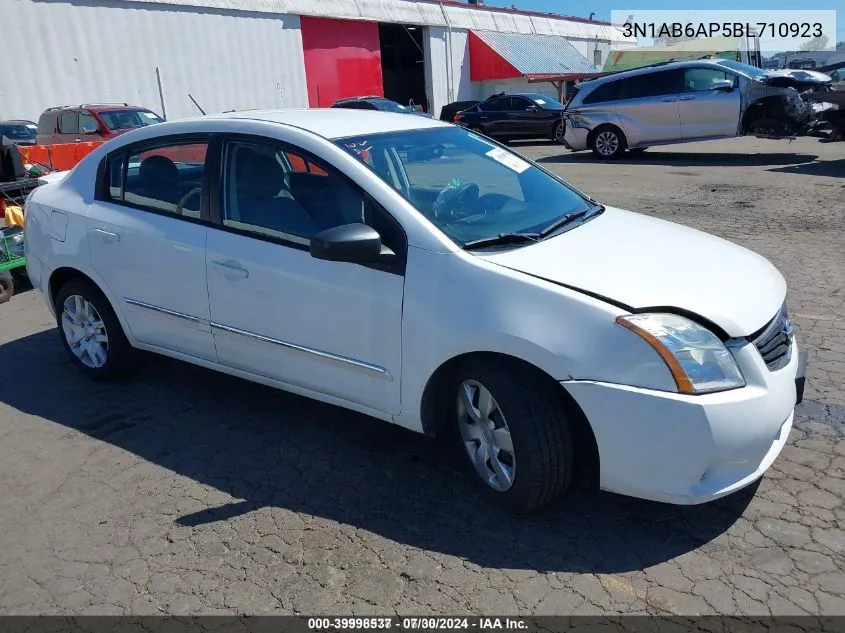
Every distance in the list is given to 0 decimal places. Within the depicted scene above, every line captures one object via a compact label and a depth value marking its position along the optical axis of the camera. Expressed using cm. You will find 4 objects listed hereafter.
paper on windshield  425
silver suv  1366
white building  1962
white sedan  283
